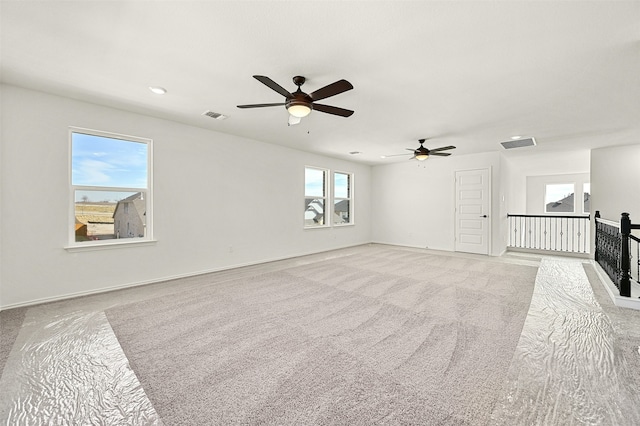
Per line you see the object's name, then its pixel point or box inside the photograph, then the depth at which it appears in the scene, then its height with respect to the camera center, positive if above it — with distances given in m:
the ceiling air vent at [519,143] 5.56 +1.50
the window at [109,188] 3.74 +0.32
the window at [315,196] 7.08 +0.41
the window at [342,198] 7.94 +0.43
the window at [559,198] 9.86 +0.58
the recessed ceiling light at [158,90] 3.24 +1.47
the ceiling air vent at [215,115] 4.12 +1.49
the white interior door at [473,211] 6.82 +0.05
